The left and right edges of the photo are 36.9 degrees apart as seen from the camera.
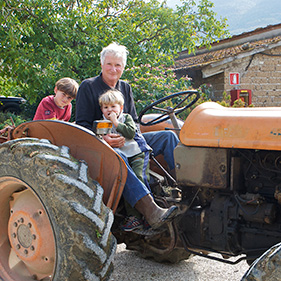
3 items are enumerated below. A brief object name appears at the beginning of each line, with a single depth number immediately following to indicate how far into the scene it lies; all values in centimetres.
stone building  1305
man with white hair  286
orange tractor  245
